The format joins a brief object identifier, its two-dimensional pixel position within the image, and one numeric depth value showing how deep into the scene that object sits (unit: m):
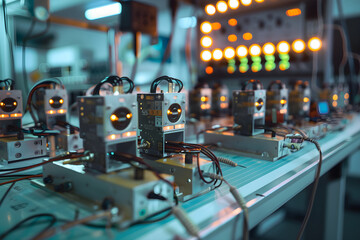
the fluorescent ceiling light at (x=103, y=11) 2.50
